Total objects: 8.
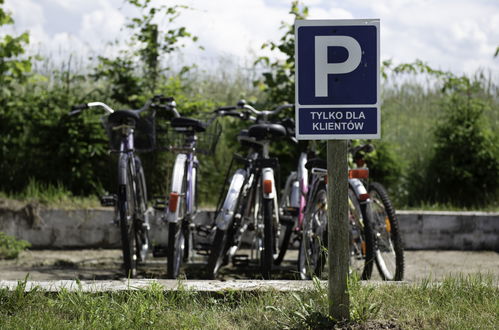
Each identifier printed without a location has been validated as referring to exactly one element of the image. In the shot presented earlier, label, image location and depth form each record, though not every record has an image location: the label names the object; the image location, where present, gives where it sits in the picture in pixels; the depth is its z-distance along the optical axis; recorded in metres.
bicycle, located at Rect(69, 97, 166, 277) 6.00
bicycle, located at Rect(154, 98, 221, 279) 5.88
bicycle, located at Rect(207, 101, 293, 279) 5.79
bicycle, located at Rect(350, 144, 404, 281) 5.66
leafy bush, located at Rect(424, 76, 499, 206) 8.49
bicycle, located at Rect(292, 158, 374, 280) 5.66
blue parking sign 3.84
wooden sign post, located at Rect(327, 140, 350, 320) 3.89
